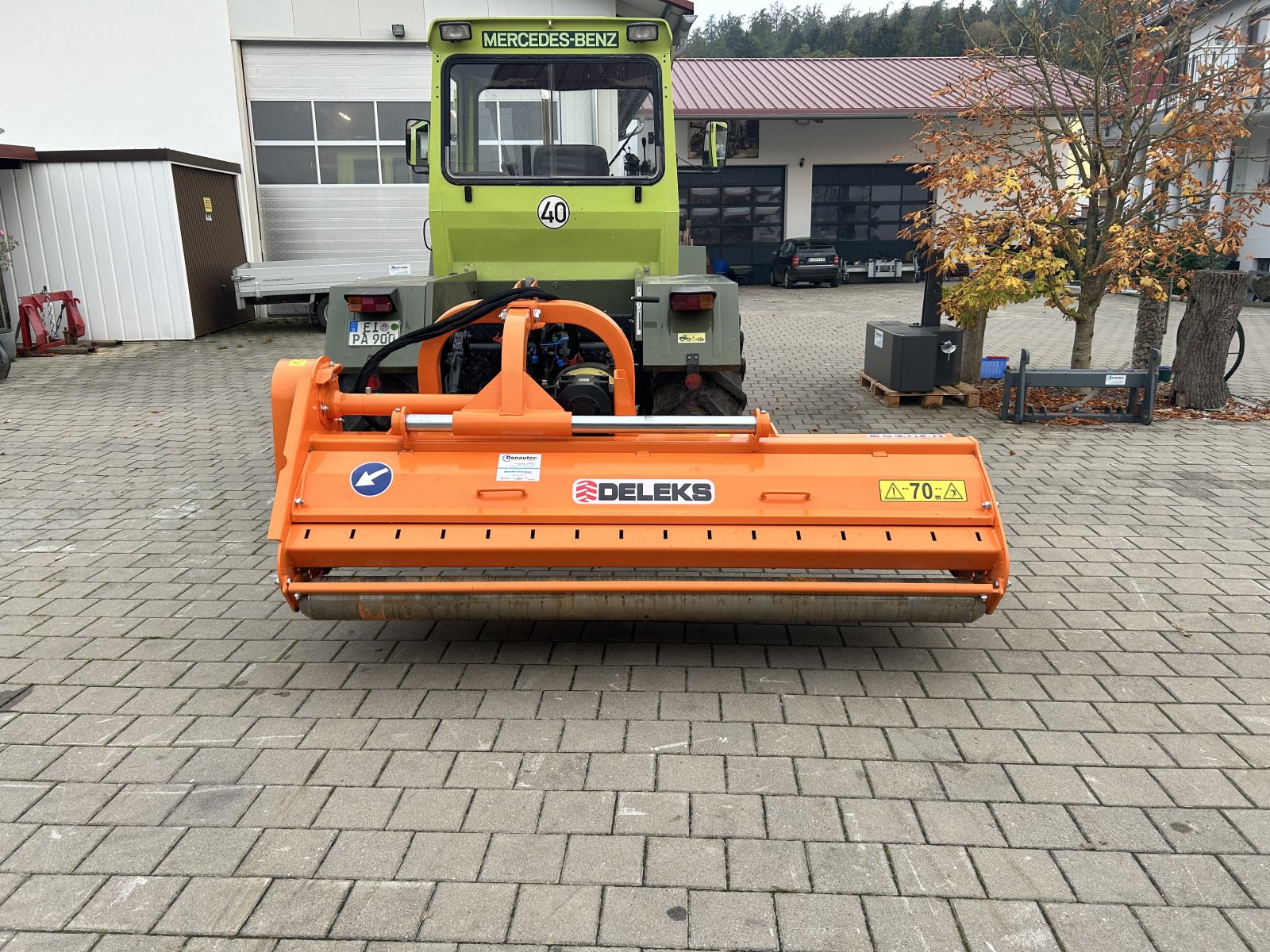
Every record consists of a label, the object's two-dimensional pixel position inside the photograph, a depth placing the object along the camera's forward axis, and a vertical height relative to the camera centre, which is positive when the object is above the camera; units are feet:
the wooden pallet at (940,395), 29.27 -5.03
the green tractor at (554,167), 18.53 +1.37
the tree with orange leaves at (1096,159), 26.71 +1.91
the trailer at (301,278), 48.01 -1.79
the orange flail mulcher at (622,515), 11.76 -3.44
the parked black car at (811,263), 74.49 -2.38
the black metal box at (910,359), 28.78 -3.84
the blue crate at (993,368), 32.50 -4.71
